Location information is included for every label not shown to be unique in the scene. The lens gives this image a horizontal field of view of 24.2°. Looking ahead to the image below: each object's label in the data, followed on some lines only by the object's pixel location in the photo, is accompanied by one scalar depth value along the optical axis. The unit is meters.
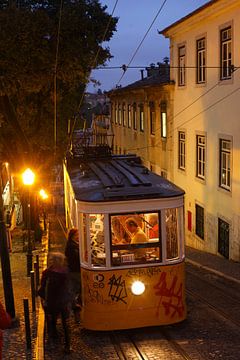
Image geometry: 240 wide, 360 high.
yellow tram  8.56
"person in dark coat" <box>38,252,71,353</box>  8.05
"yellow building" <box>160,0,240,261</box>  17.31
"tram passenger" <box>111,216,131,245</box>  8.57
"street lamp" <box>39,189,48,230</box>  31.39
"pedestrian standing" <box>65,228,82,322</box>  9.29
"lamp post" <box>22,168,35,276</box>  12.58
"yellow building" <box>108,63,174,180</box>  25.34
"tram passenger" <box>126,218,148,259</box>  8.57
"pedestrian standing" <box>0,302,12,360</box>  6.14
